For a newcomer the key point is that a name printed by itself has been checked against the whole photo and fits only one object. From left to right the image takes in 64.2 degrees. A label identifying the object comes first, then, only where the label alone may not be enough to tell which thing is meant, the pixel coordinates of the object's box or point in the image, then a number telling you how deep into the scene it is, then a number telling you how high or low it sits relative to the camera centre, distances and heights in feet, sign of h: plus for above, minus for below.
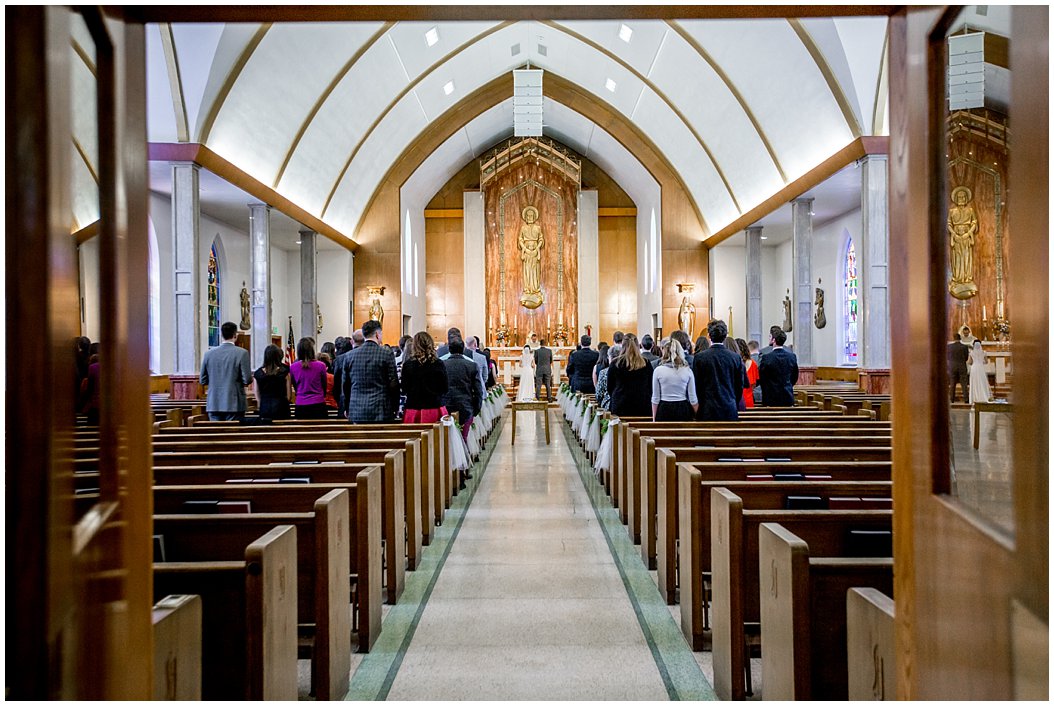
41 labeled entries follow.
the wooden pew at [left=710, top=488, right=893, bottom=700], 9.44 -2.14
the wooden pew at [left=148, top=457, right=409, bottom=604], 13.09 -1.68
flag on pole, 61.58 +1.81
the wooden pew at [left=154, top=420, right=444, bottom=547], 17.54 -1.45
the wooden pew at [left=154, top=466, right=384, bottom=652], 11.35 -1.83
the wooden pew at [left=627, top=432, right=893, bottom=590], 13.52 -1.94
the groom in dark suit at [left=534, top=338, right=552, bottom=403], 47.73 +0.20
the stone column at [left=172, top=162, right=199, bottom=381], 35.32 +4.21
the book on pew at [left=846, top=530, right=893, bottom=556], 9.37 -2.01
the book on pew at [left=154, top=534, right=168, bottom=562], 8.98 -1.88
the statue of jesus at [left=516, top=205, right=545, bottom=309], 76.18 +10.33
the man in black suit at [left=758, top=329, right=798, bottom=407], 25.70 -0.31
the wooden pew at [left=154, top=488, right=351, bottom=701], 9.42 -2.08
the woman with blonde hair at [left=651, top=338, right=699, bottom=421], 21.02 -0.64
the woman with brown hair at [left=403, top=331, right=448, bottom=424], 21.94 -0.38
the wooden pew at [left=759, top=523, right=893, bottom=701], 7.43 -2.26
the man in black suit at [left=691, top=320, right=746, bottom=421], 20.80 -0.43
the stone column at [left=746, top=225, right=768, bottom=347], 56.85 +5.50
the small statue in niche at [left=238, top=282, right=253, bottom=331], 57.82 +4.55
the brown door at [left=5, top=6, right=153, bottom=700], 3.81 +0.02
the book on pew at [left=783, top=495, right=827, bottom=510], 10.80 -1.81
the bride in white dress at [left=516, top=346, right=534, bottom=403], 48.80 -0.66
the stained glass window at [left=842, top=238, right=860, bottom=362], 59.52 +4.12
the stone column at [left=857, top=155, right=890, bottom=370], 36.27 +4.29
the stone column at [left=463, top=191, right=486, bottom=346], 76.48 +9.31
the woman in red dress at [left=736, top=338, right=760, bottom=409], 25.69 -0.25
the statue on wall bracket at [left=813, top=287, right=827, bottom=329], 51.46 +3.22
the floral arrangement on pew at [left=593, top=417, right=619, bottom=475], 22.89 -2.37
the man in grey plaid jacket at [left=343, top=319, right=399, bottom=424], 20.99 -0.49
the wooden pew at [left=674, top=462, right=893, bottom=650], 11.32 -1.93
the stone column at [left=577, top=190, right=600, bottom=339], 76.95 +9.91
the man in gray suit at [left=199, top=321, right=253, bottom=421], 22.36 -0.18
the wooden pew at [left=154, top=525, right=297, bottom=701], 7.45 -2.23
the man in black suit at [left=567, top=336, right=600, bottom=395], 37.32 +0.02
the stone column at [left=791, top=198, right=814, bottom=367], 46.26 +4.81
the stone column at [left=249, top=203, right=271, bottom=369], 43.59 +5.29
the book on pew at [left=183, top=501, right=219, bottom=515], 10.90 -1.78
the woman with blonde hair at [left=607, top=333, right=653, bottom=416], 24.23 -0.66
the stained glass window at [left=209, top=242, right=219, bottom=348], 54.95 +4.98
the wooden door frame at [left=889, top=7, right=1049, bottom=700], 4.32 -0.35
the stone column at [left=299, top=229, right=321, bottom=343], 55.93 +5.71
